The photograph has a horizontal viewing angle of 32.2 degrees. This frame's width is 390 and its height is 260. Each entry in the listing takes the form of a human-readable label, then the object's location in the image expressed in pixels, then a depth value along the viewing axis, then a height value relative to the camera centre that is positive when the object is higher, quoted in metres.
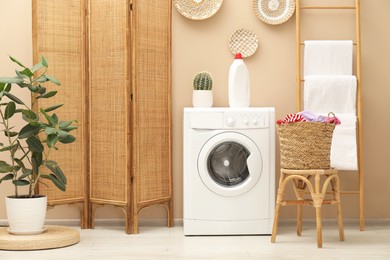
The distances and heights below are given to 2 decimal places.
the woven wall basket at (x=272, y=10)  4.60 +0.80
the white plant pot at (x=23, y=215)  3.87 -0.49
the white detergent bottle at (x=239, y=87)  4.34 +0.27
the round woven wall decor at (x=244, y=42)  4.60 +0.59
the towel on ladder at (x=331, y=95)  4.38 +0.21
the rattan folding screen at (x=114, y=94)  4.29 +0.23
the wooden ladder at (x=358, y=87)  4.43 +0.27
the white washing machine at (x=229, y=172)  4.18 -0.27
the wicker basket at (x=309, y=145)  3.88 -0.10
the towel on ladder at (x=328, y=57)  4.44 +0.47
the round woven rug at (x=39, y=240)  3.75 -0.63
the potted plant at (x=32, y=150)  3.86 -0.12
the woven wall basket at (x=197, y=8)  4.58 +0.82
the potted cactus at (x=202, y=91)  4.42 +0.24
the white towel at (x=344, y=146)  4.31 -0.12
